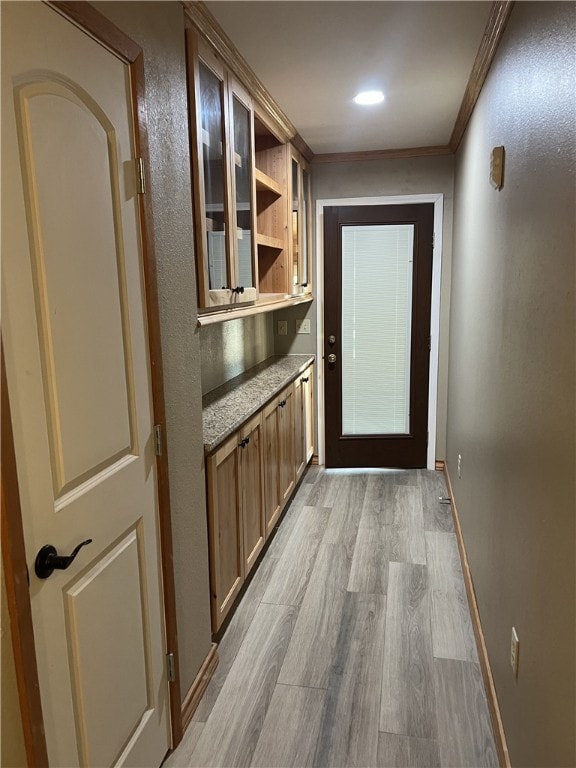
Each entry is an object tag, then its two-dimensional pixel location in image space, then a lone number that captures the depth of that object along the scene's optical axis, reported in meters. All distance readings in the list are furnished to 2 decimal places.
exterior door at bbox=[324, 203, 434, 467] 4.31
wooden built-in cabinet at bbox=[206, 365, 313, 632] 2.31
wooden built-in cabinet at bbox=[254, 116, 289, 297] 3.43
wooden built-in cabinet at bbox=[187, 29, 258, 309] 2.08
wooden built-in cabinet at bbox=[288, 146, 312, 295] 3.70
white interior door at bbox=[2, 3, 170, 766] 1.11
